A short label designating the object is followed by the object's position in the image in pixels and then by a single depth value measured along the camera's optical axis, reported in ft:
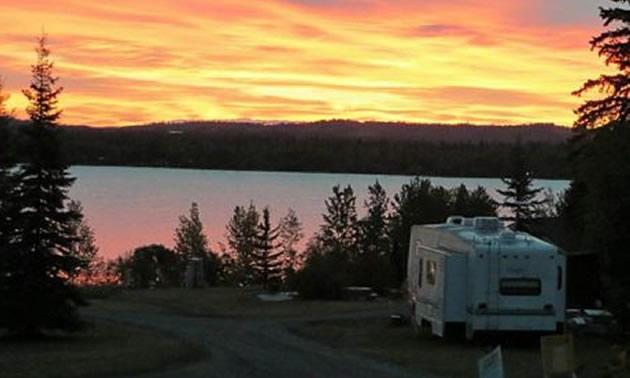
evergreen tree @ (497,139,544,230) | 185.46
